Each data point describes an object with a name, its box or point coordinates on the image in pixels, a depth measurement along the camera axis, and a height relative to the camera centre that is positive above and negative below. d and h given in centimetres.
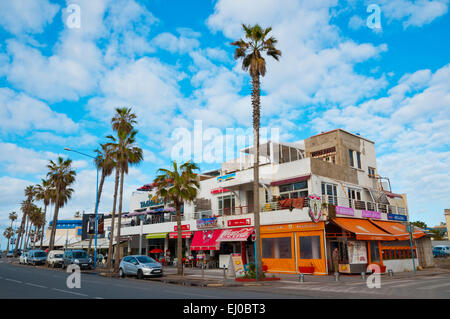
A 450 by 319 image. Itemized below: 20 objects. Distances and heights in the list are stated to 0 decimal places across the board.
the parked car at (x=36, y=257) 4416 -57
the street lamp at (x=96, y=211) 3531 +407
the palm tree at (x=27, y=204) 7969 +1118
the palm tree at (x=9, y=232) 13235 +759
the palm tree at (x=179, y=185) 2609 +501
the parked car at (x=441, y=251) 5631 +25
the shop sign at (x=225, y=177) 3388 +728
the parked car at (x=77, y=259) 3428 -63
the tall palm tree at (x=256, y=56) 2294 +1285
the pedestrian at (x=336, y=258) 2308 -35
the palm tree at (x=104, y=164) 3606 +904
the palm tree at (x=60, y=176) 4688 +1003
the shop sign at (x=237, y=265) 2216 -79
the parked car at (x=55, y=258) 3797 -59
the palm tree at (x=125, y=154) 3044 +856
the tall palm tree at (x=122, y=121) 3219 +1184
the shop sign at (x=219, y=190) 3558 +627
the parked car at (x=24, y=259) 4706 -87
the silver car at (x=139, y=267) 2347 -96
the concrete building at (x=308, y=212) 2572 +329
